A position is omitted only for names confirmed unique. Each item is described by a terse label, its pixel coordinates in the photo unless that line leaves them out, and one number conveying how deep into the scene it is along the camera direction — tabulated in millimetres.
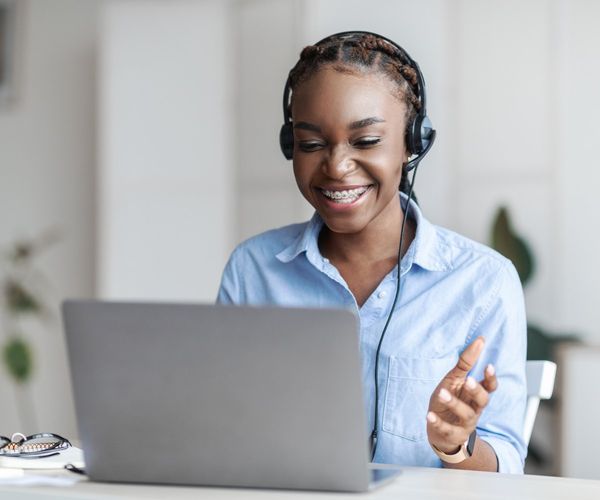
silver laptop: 2642
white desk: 2680
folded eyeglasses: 2960
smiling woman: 3153
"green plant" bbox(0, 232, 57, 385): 7375
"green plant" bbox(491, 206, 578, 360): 5575
